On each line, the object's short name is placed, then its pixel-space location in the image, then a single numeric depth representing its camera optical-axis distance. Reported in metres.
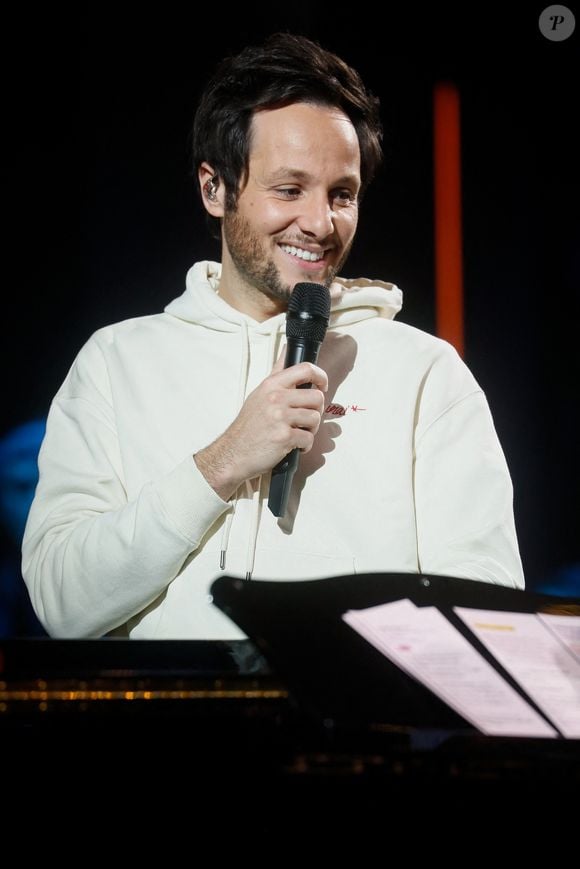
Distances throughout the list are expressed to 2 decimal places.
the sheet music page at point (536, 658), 5.01
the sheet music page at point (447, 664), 4.99
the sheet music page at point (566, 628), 5.08
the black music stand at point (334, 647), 4.97
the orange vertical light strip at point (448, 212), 6.19
